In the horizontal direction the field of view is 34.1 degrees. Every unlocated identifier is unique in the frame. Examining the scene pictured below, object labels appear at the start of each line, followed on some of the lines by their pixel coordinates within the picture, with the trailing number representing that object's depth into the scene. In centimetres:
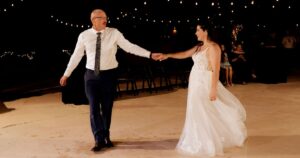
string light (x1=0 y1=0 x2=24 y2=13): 1362
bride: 602
